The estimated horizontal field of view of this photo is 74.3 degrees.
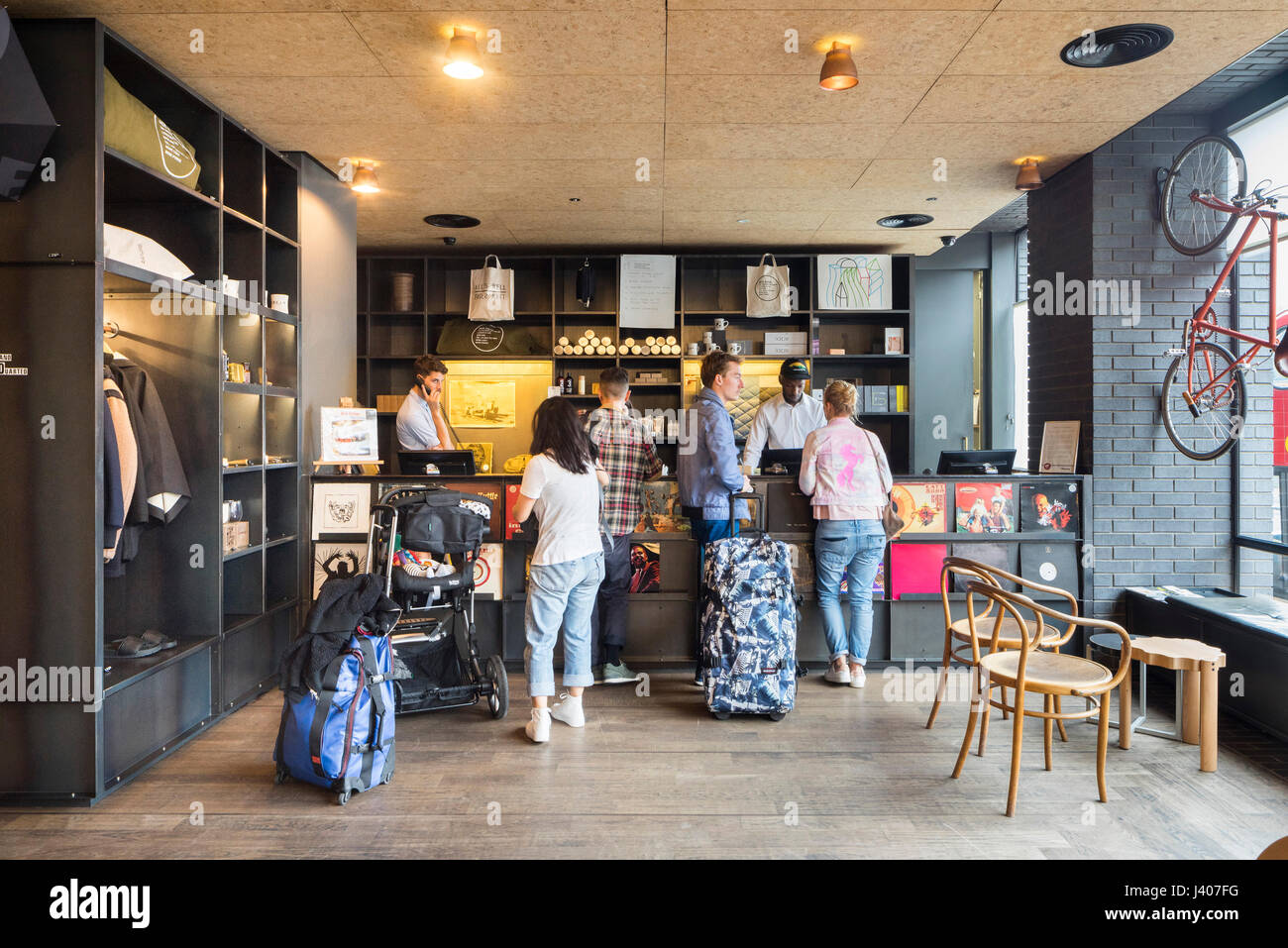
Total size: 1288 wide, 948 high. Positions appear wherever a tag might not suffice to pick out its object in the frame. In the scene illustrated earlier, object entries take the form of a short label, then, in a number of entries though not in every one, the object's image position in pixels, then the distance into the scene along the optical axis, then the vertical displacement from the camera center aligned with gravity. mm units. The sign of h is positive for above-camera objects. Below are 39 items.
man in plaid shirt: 4574 -88
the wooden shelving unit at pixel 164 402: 3182 +223
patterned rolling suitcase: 4062 -838
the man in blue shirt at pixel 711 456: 4531 +30
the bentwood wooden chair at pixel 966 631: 3475 -773
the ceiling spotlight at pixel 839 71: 3521 +1622
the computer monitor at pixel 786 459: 5039 +15
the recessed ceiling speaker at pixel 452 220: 6555 +1878
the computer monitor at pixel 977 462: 5074 -2
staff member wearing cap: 6172 +294
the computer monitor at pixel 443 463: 4977 -9
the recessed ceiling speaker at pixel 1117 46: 3533 +1785
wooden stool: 3514 -935
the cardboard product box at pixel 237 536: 4341 -390
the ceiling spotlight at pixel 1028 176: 5215 +1762
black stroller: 3844 -617
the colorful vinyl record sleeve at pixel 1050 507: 5004 -271
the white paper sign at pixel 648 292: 7383 +1471
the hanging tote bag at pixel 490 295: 7125 +1396
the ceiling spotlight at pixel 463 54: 3461 +1666
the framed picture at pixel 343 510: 4895 -283
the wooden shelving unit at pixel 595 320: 7711 +1305
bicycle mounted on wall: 4418 +767
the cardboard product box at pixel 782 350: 7637 +1011
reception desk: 4922 -676
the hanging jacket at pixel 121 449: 3414 +52
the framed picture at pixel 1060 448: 5168 +83
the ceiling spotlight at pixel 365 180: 5301 +1761
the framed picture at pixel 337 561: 4875 -574
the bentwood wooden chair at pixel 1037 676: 3055 -801
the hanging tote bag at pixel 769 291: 7234 +1449
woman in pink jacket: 4570 -282
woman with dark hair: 3762 -293
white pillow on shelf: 3449 +884
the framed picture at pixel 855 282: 7398 +1562
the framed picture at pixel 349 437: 4996 +145
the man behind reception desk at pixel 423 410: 5863 +355
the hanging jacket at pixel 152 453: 3699 +37
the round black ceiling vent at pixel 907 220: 6715 +1921
